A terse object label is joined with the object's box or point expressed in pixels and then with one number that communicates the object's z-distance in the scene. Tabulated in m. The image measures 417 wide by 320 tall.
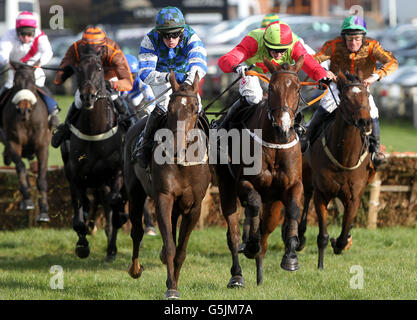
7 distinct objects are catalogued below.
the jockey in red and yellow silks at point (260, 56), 16.84
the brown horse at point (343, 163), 18.28
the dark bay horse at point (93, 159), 19.98
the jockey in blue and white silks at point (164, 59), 16.44
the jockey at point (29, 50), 24.42
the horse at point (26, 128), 23.67
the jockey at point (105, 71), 20.33
